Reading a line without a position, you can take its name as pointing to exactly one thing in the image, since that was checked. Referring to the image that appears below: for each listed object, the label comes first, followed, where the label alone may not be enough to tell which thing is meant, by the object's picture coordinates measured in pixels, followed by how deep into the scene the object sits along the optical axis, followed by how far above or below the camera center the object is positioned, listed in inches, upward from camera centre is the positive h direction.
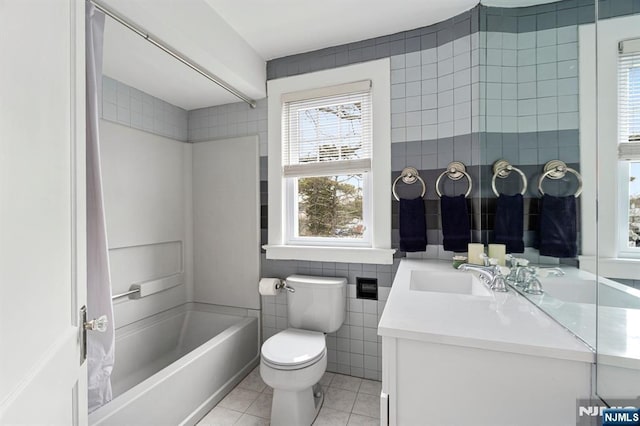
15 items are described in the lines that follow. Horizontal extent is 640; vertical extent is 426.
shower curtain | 46.4 -5.3
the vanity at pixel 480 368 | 28.5 -17.2
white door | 20.2 -0.1
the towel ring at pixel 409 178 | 74.4 +8.2
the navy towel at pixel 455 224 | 69.6 -3.9
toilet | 60.1 -32.0
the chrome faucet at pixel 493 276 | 49.6 -12.1
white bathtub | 54.4 -38.8
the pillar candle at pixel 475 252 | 62.5 -9.7
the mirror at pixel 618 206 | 25.6 +0.2
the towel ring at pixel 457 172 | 70.3 +9.2
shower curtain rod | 50.8 +35.0
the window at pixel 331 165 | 78.2 +12.8
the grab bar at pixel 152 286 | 82.6 -23.6
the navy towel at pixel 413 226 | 73.4 -4.6
